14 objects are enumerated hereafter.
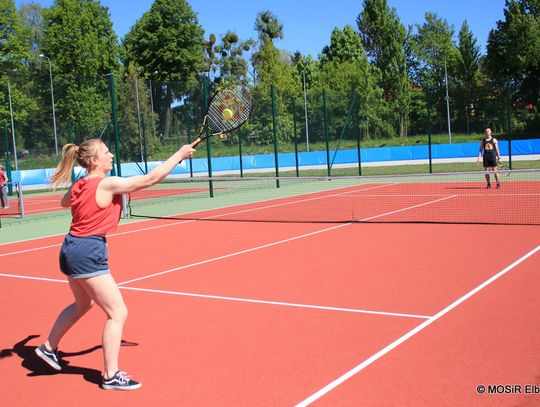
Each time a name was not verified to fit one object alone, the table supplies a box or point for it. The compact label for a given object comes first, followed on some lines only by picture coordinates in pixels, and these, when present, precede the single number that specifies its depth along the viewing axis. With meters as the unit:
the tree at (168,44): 56.03
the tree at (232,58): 65.19
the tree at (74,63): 53.97
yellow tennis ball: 5.73
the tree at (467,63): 56.25
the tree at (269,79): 26.34
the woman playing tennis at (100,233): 3.94
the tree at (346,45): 61.56
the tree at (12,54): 47.69
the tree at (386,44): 60.56
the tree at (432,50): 66.44
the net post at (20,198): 15.57
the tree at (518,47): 49.31
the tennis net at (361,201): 12.07
